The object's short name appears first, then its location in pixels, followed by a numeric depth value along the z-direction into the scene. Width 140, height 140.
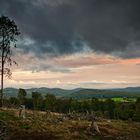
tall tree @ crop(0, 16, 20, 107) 29.43
